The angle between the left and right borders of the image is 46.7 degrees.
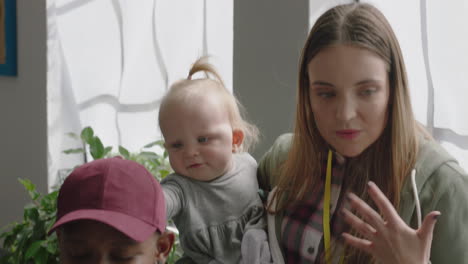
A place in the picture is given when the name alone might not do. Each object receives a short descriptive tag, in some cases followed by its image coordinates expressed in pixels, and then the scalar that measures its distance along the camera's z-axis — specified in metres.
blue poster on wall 3.64
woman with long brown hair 1.09
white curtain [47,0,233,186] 2.82
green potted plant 2.32
